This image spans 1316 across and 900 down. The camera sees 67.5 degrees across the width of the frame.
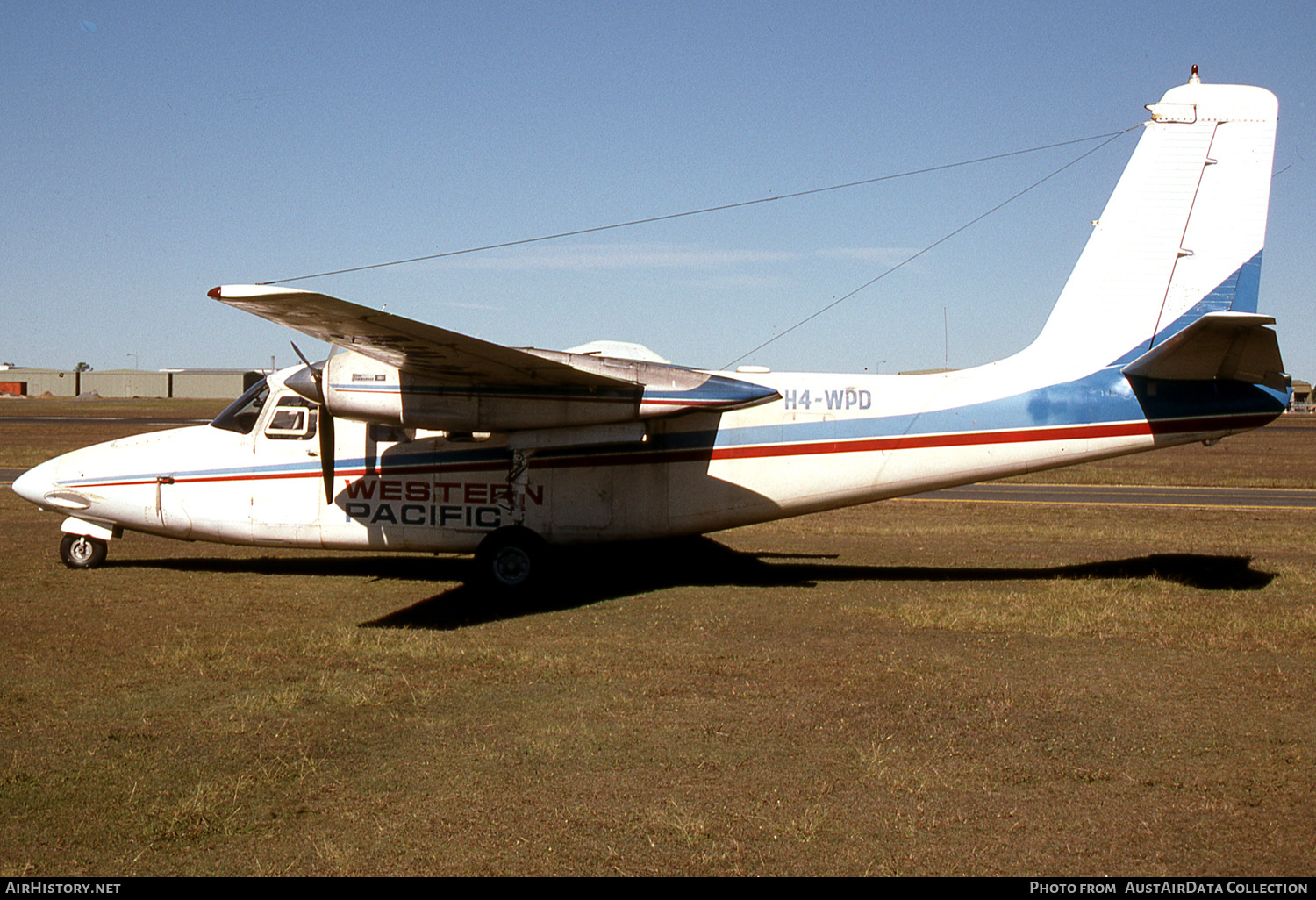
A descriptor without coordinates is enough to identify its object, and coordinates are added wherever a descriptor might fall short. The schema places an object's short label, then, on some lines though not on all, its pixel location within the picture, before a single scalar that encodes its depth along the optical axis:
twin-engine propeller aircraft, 12.12
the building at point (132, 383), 128.75
